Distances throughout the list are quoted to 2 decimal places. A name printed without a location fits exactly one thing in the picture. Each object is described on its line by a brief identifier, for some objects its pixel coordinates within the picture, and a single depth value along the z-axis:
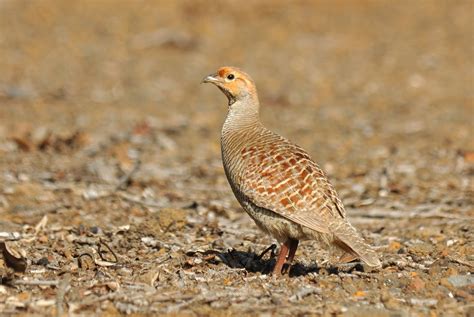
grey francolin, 12.90
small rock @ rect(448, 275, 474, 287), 12.95
